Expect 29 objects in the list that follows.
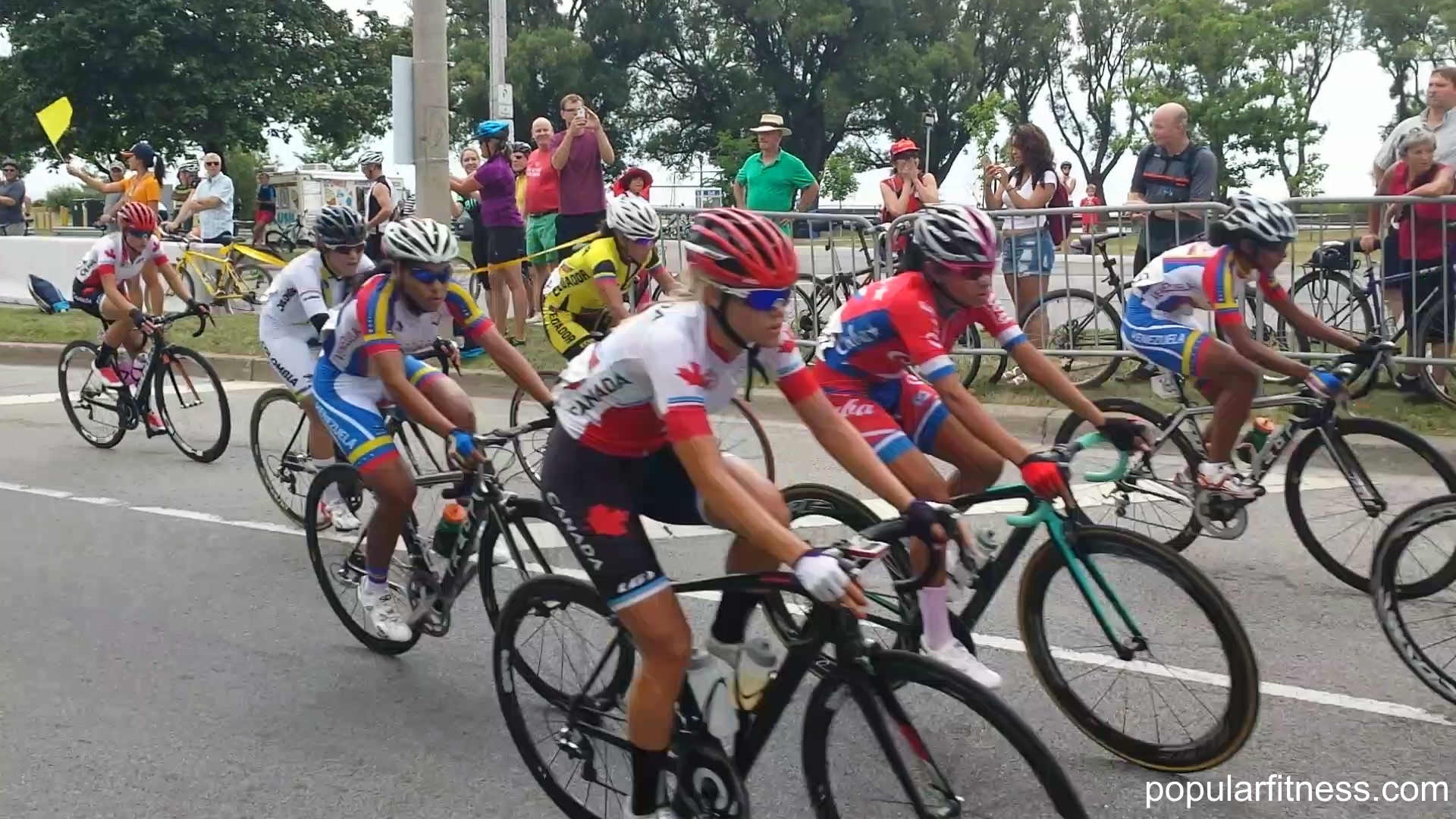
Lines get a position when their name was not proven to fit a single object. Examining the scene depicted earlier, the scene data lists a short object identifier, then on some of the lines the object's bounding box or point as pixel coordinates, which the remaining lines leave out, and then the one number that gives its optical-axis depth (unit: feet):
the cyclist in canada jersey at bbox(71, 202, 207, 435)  31.42
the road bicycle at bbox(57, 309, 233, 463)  30.89
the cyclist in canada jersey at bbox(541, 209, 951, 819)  11.37
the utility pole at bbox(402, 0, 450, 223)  38.96
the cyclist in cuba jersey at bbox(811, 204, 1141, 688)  15.90
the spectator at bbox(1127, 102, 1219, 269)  32.42
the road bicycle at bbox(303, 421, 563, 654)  16.42
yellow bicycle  58.03
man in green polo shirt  39.47
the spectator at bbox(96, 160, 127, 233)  39.13
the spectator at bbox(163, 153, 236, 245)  62.75
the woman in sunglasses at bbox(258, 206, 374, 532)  22.74
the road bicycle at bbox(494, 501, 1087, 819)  10.43
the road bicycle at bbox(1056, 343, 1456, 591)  18.74
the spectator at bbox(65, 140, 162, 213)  47.73
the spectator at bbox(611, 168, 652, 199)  37.04
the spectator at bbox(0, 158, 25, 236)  74.13
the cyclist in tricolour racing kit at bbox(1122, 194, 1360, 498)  19.85
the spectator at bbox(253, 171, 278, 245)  75.61
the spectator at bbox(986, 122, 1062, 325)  34.50
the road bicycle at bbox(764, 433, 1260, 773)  13.25
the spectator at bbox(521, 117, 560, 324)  42.32
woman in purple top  42.45
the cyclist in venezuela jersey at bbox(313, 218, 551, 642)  17.92
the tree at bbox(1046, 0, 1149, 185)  203.31
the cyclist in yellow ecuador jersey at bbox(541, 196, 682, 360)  25.48
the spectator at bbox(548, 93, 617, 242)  40.52
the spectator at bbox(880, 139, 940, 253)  38.81
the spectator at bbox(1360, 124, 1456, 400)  29.96
